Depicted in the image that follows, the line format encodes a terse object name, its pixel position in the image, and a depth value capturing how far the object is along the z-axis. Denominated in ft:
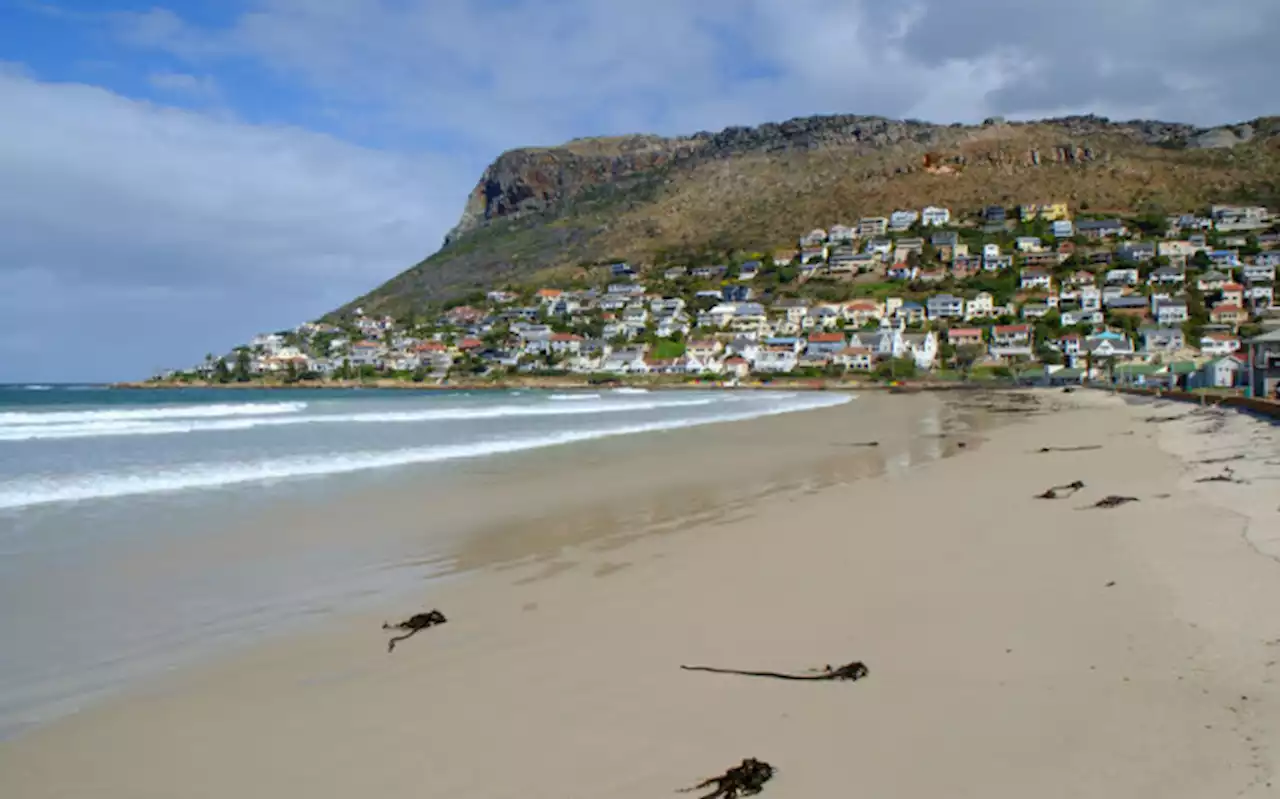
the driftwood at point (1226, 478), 31.42
